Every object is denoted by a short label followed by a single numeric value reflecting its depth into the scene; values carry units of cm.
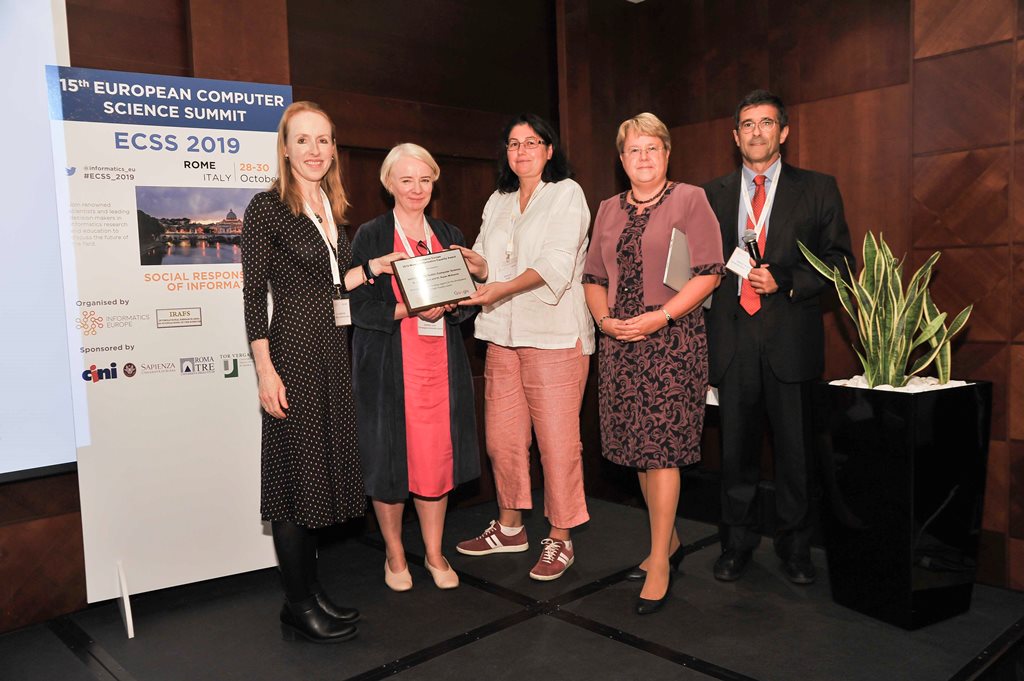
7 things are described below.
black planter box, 264
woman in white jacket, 312
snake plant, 274
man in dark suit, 304
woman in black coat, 296
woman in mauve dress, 279
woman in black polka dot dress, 253
